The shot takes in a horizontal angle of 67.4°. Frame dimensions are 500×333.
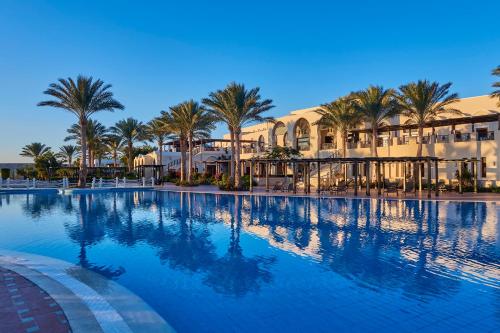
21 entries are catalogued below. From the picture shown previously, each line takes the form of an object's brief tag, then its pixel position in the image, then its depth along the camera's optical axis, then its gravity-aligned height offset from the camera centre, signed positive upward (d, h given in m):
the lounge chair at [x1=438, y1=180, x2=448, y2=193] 25.20 -1.60
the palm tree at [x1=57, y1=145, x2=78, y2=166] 59.53 +3.10
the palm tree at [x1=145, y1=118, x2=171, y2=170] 38.70 +4.02
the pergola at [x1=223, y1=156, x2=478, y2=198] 22.83 +0.03
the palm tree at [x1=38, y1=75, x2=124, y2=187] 29.19 +5.80
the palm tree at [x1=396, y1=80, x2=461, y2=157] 26.14 +4.51
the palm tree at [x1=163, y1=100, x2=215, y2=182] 34.06 +4.41
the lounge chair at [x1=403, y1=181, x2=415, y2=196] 25.23 -1.57
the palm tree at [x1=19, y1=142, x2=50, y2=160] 56.02 +3.38
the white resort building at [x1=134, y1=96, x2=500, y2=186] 25.44 +2.08
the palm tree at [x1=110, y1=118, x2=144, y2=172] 45.91 +4.94
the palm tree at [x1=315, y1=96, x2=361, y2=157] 30.30 +4.05
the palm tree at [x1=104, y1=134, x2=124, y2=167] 46.47 +3.70
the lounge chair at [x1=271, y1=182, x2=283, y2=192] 27.66 -1.51
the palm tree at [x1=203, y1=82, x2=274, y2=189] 28.59 +4.75
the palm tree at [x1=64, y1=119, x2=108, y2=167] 43.47 +4.36
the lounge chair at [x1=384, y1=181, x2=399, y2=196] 23.75 -1.68
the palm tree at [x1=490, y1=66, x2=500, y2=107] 23.51 +4.86
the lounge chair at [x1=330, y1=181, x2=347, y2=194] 24.89 -1.52
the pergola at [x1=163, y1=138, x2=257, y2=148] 45.73 +3.41
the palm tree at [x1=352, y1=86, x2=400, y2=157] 27.75 +4.37
